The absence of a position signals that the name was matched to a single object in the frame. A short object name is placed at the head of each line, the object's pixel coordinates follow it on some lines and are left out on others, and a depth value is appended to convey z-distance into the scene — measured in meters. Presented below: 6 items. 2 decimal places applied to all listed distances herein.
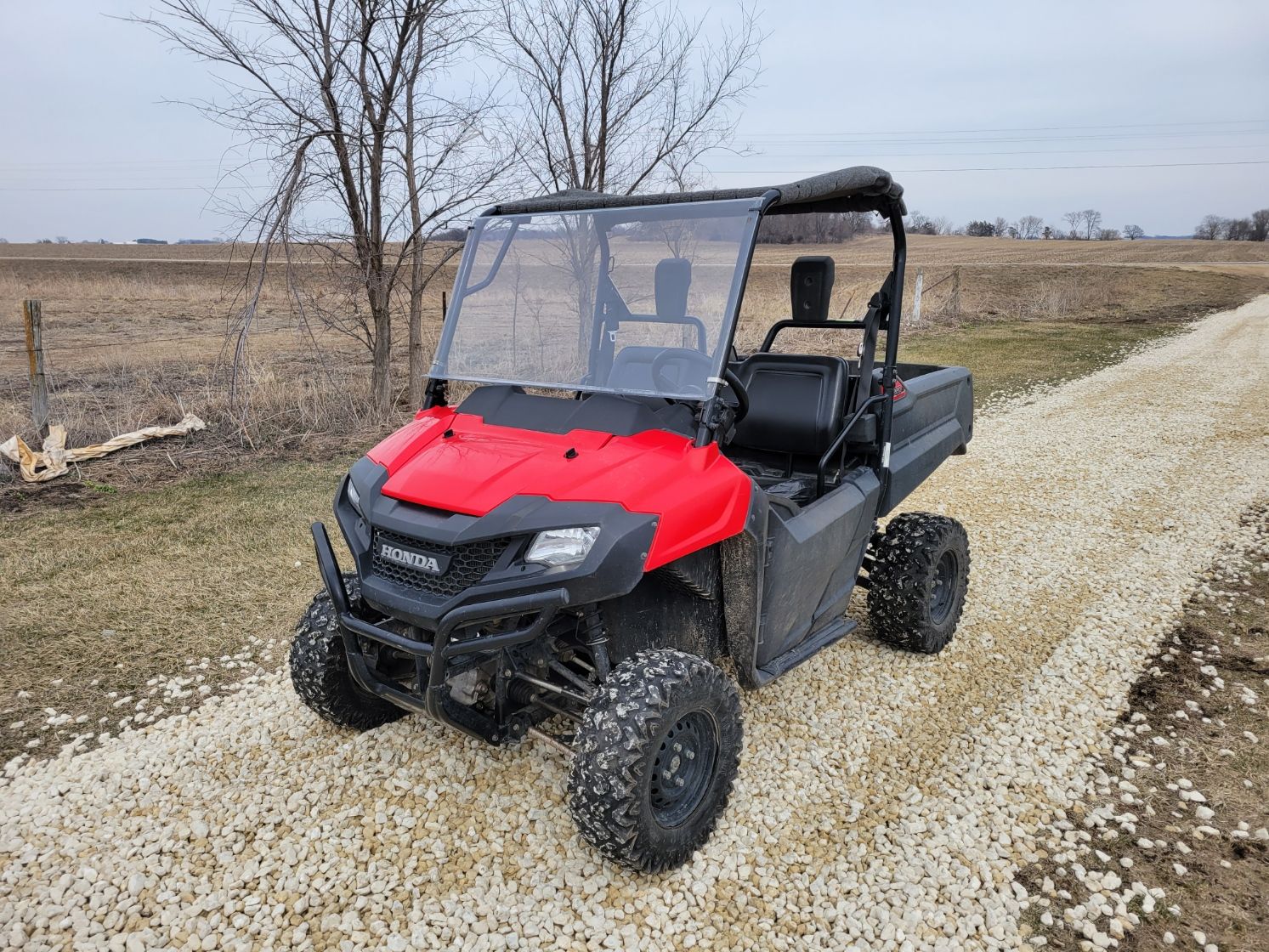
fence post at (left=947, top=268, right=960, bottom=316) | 19.55
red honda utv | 2.56
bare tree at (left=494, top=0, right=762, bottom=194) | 8.90
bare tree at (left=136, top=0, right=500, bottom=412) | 7.08
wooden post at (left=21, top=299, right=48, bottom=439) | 7.53
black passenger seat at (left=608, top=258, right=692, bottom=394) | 3.13
